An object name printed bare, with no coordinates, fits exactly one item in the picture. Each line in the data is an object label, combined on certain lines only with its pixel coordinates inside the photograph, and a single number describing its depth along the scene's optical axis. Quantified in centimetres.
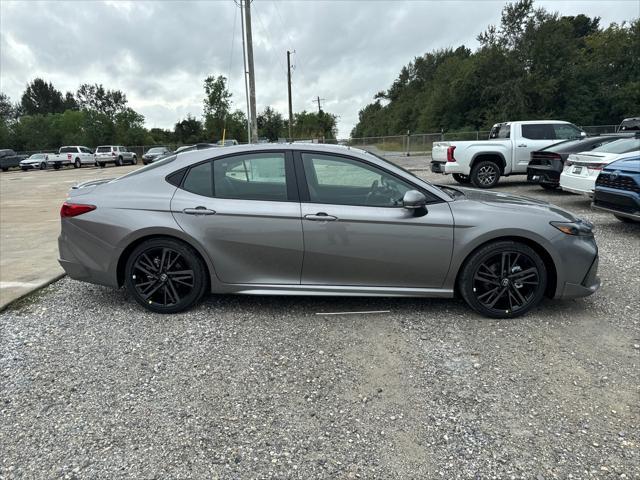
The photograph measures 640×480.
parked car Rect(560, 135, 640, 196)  831
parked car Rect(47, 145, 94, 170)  3584
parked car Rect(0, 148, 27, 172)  3584
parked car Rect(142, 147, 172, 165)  3697
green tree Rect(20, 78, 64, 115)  9650
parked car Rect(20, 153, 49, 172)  3594
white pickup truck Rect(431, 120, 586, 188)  1222
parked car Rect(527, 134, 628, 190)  1042
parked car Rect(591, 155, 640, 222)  641
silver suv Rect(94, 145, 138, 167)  3794
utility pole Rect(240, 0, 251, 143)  1814
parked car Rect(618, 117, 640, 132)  2714
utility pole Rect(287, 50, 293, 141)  4184
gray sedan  374
